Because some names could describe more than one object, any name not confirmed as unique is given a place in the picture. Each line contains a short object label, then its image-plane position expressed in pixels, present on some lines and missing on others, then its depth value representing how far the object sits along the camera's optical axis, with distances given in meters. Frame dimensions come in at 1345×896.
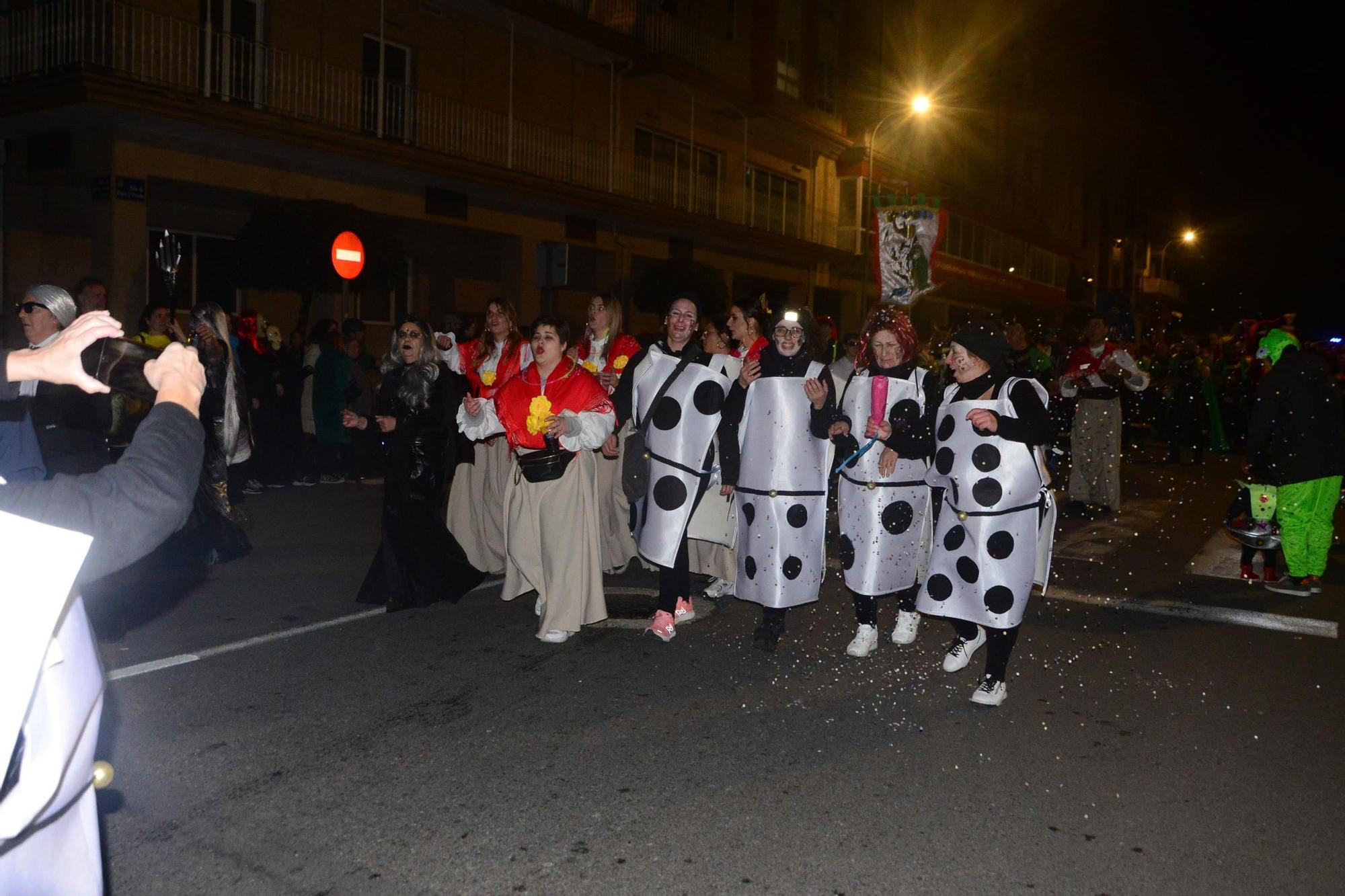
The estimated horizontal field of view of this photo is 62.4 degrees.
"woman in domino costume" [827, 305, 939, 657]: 5.48
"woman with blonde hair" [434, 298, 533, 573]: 7.41
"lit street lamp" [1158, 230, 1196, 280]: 59.96
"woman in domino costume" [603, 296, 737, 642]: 6.03
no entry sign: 15.11
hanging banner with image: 13.09
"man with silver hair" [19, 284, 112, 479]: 5.10
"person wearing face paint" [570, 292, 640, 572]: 7.95
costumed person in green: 7.54
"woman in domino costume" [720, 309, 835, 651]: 5.68
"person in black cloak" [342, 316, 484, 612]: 6.61
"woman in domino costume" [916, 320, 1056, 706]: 4.99
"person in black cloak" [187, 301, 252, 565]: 7.39
